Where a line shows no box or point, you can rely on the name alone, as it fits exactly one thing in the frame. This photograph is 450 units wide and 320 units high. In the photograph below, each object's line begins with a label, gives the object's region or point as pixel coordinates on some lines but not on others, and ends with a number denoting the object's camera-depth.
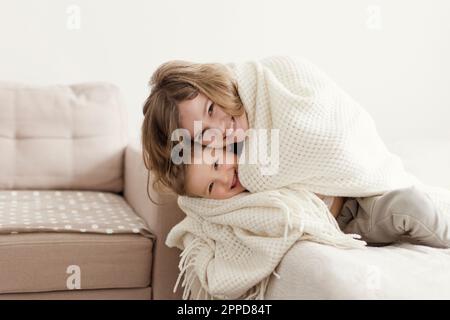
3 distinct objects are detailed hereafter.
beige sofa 1.51
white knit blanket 1.19
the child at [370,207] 1.17
